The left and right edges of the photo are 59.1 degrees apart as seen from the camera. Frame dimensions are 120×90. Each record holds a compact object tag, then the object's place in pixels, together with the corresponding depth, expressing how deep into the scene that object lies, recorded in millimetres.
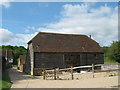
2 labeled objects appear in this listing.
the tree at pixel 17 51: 52007
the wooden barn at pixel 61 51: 17822
